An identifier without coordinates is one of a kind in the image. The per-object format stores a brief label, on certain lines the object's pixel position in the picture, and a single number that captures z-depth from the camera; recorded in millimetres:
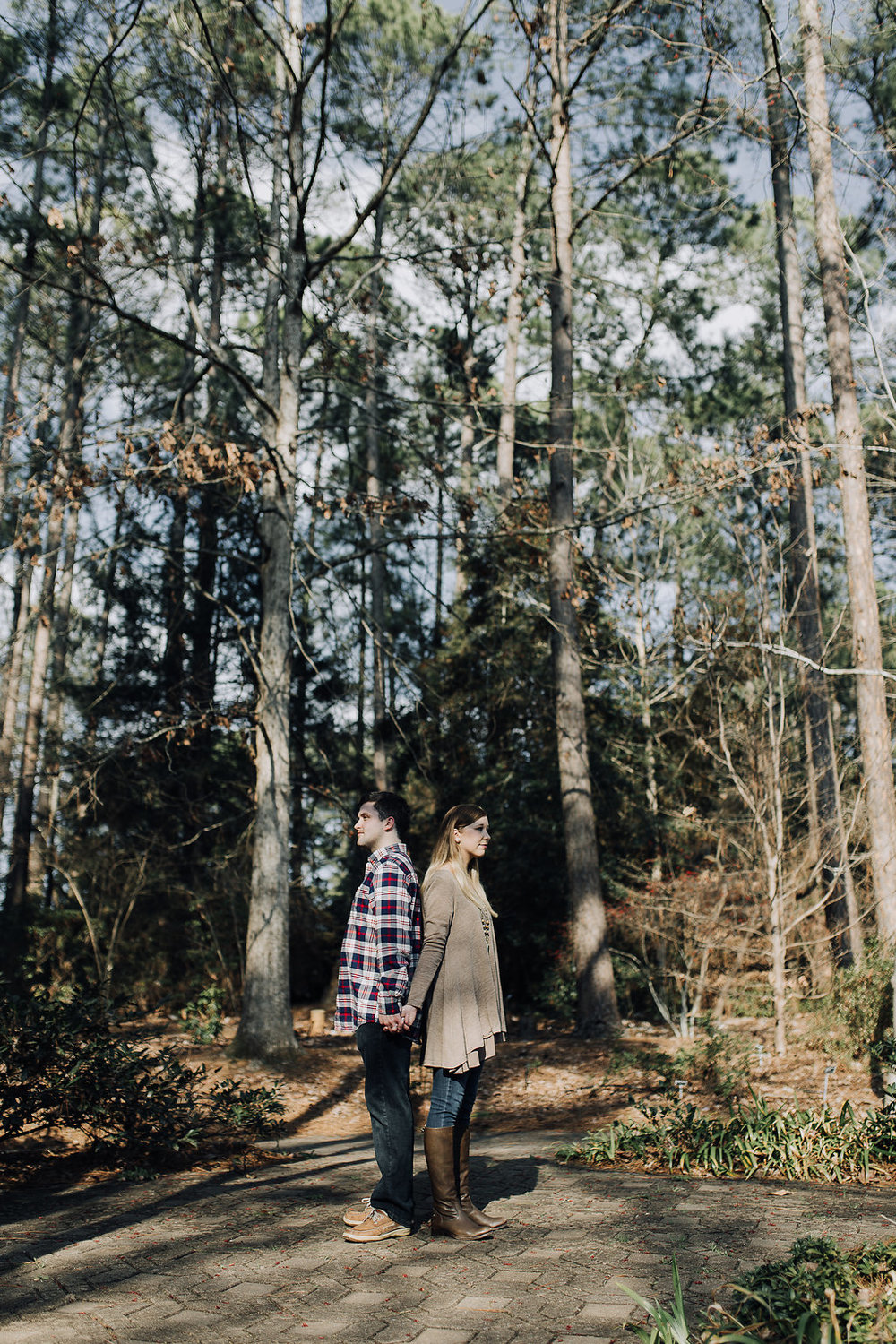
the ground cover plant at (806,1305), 2588
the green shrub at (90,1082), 5180
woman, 3912
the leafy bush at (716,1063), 7070
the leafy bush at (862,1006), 8977
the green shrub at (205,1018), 10258
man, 3932
